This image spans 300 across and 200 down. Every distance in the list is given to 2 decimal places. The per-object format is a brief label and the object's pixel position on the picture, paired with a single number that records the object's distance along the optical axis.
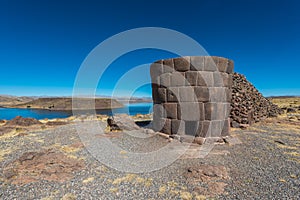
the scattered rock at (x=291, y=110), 27.10
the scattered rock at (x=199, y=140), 7.92
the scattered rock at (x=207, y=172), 4.67
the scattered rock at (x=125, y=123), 10.54
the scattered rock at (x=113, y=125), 10.85
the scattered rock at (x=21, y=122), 14.56
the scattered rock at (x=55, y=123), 15.38
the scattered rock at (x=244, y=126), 12.74
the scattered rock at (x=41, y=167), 4.69
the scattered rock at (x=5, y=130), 11.45
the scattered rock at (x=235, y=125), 13.08
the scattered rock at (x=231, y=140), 8.15
